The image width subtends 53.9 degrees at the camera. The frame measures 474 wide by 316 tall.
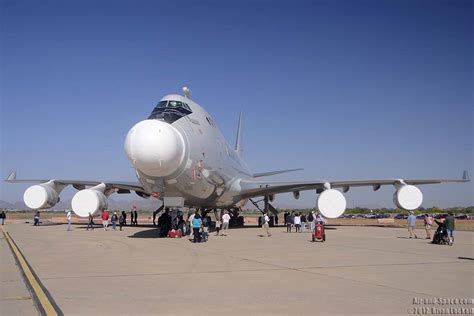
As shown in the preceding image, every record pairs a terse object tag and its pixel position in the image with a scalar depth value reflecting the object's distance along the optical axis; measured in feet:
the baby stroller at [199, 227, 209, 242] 57.04
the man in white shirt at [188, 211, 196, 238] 67.59
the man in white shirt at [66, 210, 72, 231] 86.51
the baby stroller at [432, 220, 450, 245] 53.62
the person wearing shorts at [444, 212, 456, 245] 53.01
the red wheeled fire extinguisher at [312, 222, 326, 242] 57.21
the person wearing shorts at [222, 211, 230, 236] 77.13
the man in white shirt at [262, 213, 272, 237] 67.73
